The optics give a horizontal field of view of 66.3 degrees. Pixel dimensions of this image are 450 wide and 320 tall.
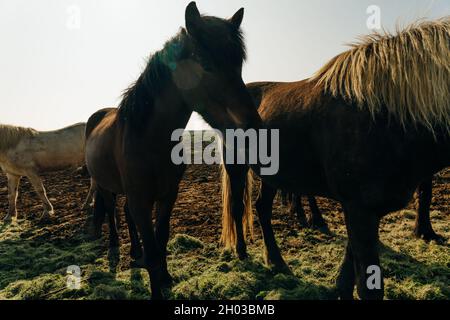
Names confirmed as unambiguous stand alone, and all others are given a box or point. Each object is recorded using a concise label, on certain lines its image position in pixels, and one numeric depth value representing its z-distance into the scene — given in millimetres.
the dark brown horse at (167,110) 2660
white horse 7925
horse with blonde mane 2467
